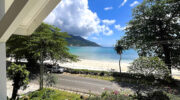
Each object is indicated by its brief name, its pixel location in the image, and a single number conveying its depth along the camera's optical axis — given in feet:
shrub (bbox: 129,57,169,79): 17.11
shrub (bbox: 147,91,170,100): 14.78
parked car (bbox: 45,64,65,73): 44.21
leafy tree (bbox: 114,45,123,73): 43.18
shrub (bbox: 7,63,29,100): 13.96
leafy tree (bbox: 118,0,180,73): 32.48
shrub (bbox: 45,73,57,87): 22.00
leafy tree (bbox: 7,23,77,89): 38.47
